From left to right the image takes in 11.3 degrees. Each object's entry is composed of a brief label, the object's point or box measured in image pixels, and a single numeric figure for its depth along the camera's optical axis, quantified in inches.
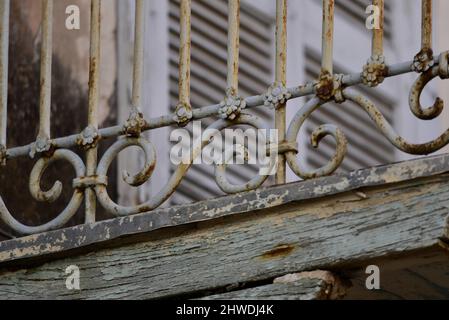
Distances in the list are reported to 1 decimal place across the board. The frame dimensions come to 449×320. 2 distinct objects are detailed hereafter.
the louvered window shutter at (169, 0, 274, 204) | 373.5
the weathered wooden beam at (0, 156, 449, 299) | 227.6
